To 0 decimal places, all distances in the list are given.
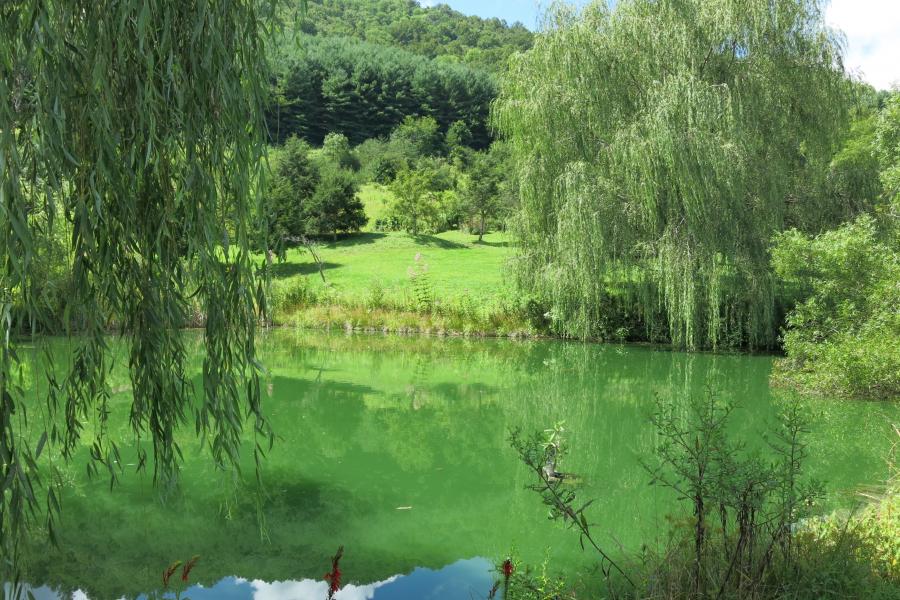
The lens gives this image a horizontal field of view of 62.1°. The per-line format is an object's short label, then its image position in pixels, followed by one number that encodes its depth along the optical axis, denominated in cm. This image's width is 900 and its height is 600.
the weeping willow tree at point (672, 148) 1368
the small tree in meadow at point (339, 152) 4594
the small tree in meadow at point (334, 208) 2812
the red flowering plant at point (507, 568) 232
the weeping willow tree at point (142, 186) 250
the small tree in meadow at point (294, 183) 2509
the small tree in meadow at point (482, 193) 2961
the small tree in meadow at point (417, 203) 3038
